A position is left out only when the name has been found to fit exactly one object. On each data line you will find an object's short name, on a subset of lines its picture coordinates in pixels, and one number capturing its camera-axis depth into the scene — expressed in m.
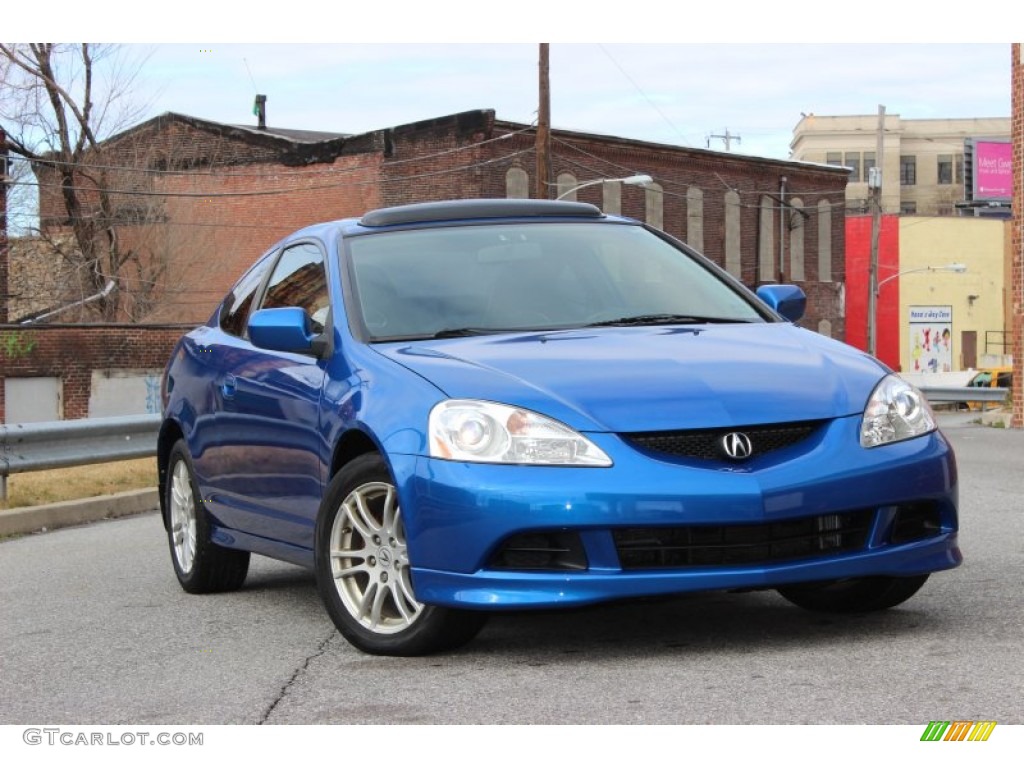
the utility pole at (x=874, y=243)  53.82
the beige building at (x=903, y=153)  106.19
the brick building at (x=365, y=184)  47.62
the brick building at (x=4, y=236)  42.75
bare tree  44.72
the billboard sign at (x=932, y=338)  75.88
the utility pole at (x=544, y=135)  35.28
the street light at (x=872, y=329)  52.67
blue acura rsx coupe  5.04
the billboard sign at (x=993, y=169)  86.69
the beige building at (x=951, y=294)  75.75
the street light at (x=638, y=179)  42.54
